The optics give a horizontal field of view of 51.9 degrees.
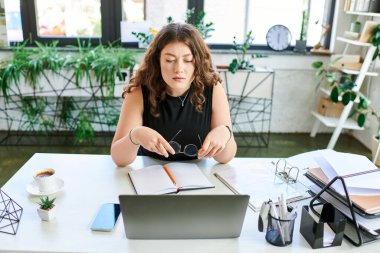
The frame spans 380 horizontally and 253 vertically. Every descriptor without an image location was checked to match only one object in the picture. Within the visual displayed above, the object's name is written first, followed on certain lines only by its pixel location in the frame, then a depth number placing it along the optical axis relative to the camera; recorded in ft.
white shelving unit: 10.25
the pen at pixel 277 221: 3.34
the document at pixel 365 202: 3.45
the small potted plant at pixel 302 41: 11.81
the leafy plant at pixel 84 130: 11.13
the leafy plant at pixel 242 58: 10.48
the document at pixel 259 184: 4.15
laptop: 3.15
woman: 4.71
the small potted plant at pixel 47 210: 3.60
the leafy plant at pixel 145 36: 10.40
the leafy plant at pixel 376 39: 9.67
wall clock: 11.68
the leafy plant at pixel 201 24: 10.39
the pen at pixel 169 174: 4.32
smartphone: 3.51
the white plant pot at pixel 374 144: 10.02
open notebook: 4.16
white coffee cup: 4.08
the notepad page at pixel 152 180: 4.12
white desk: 3.28
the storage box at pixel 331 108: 11.57
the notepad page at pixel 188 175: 4.30
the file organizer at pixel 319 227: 3.30
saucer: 4.08
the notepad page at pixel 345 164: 3.82
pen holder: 3.34
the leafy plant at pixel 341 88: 10.00
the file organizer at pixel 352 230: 3.39
